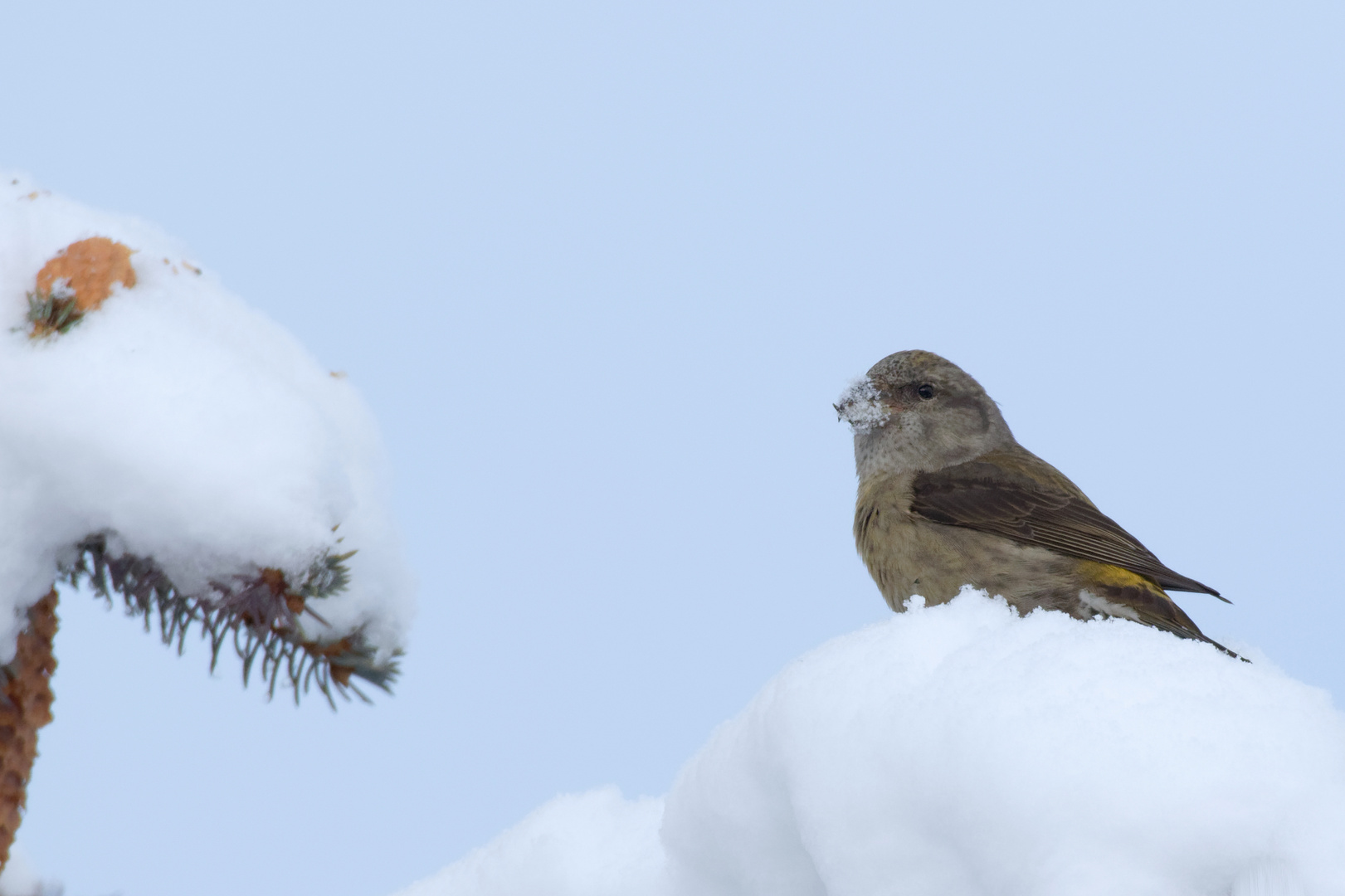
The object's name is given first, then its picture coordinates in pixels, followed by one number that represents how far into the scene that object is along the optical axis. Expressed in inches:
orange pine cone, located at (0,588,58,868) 190.8
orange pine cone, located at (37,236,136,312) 186.8
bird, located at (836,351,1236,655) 273.1
